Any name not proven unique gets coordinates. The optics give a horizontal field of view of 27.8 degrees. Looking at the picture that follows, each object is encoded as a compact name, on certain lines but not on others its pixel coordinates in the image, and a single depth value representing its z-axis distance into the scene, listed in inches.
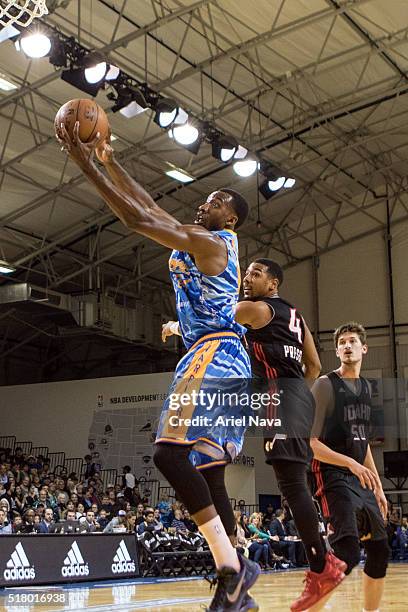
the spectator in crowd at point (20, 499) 607.3
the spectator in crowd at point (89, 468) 853.2
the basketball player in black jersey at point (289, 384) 157.5
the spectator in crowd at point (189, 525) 677.9
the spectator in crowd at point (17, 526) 523.2
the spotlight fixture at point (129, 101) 560.1
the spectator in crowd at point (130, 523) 596.7
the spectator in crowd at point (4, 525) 499.5
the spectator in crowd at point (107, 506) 685.4
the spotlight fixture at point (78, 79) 519.8
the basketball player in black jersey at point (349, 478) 171.7
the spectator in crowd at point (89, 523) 557.3
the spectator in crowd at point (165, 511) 683.4
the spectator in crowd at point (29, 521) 534.8
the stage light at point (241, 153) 666.2
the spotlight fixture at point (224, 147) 647.8
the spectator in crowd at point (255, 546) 643.5
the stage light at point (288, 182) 752.3
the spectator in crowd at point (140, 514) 620.2
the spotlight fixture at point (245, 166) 680.4
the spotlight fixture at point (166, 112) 586.2
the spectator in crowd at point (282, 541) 697.0
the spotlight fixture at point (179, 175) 716.5
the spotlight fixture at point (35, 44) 486.3
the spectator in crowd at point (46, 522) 537.0
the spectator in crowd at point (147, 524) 585.3
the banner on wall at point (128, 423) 858.1
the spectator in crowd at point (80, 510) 621.9
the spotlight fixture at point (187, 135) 620.7
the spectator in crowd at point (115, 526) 557.7
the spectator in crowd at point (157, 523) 600.8
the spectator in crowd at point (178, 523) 631.2
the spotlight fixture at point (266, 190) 745.6
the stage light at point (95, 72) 521.0
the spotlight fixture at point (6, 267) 792.3
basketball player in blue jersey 132.5
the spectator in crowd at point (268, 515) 856.9
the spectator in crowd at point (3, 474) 685.9
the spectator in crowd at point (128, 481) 797.2
